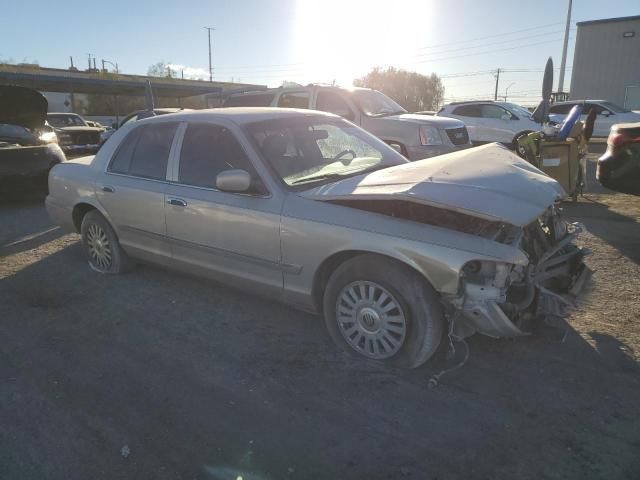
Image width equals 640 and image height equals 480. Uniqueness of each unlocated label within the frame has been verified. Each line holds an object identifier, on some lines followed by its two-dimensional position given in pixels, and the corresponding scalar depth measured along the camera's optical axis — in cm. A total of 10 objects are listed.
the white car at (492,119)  1422
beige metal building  2641
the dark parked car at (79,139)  1389
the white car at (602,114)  1695
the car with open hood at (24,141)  782
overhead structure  2456
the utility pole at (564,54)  3019
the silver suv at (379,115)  796
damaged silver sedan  282
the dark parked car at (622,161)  572
